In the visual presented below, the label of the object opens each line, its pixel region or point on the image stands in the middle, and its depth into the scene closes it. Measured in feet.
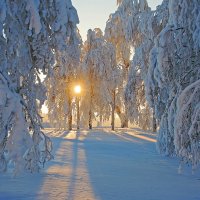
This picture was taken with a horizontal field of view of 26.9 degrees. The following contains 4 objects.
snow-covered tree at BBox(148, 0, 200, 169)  25.35
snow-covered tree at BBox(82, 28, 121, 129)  98.68
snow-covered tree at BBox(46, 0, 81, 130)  25.32
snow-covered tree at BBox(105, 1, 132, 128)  102.89
